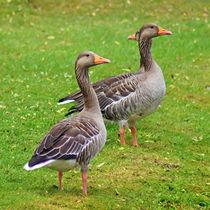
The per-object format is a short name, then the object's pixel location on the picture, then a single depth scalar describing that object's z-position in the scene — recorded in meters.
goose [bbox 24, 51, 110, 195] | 17.33
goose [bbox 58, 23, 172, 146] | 23.62
